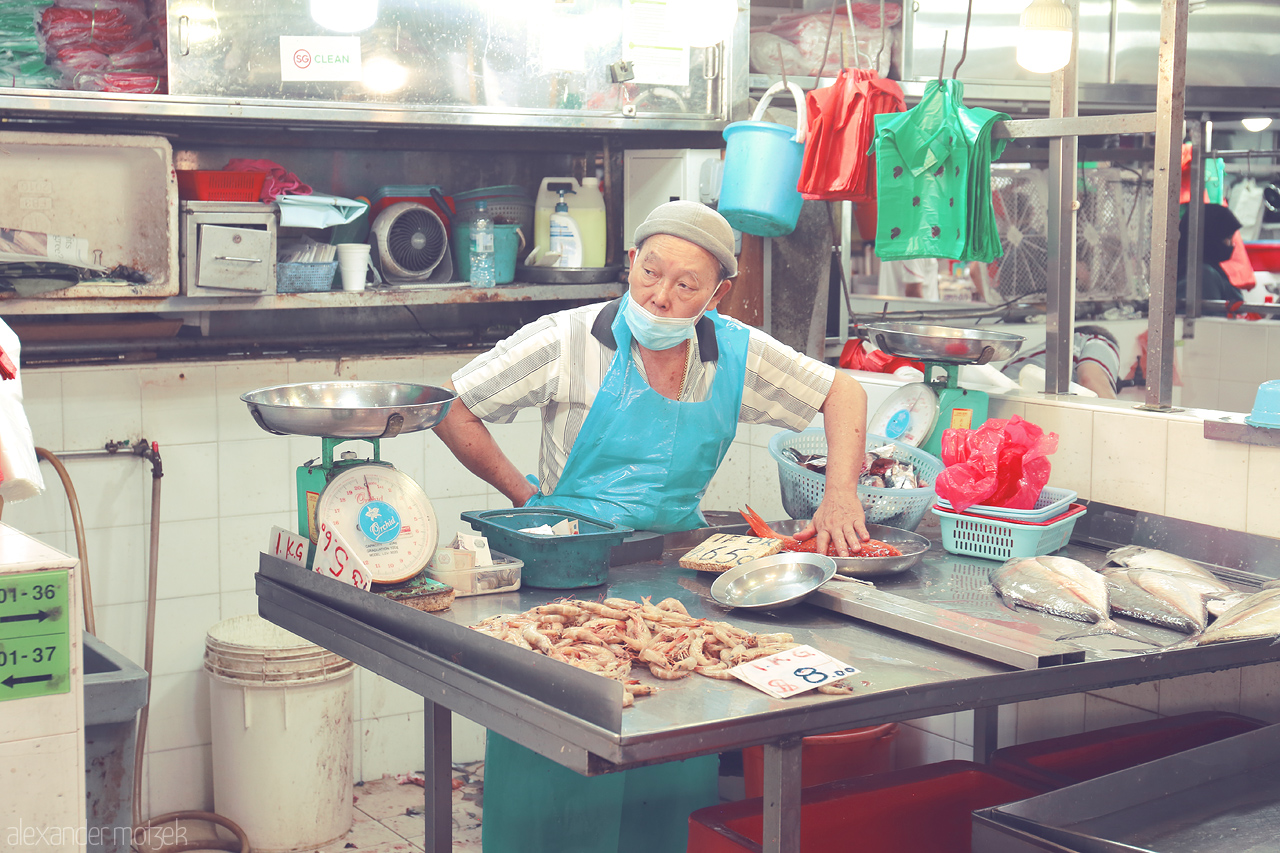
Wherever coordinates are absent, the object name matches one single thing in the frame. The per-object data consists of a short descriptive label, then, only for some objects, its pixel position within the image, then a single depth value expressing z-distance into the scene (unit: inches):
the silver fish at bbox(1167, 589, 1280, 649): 87.5
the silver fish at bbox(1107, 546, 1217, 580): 102.1
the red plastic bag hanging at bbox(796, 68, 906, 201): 149.9
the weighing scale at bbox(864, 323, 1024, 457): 128.8
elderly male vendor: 113.1
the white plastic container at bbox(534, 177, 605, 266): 186.1
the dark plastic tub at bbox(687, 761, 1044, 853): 98.0
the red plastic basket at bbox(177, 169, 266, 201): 158.1
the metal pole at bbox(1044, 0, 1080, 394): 136.8
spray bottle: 182.9
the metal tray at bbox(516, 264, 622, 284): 182.2
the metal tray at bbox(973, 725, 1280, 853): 81.8
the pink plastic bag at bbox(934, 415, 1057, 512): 110.6
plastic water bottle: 178.2
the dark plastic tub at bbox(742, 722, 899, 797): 128.4
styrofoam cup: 167.8
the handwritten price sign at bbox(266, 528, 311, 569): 91.5
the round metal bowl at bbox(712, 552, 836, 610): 91.4
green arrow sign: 73.2
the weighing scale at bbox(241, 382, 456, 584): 84.0
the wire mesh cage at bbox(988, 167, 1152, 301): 211.6
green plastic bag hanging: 142.8
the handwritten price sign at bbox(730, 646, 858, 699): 74.3
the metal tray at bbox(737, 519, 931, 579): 100.0
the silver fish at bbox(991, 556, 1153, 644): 91.0
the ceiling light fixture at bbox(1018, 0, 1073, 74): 135.0
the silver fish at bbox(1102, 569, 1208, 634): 90.5
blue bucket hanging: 155.3
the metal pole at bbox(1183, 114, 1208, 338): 221.0
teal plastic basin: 94.4
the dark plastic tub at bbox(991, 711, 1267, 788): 109.4
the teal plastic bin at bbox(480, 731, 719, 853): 104.1
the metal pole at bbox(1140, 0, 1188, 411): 121.3
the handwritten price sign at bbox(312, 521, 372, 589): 85.4
